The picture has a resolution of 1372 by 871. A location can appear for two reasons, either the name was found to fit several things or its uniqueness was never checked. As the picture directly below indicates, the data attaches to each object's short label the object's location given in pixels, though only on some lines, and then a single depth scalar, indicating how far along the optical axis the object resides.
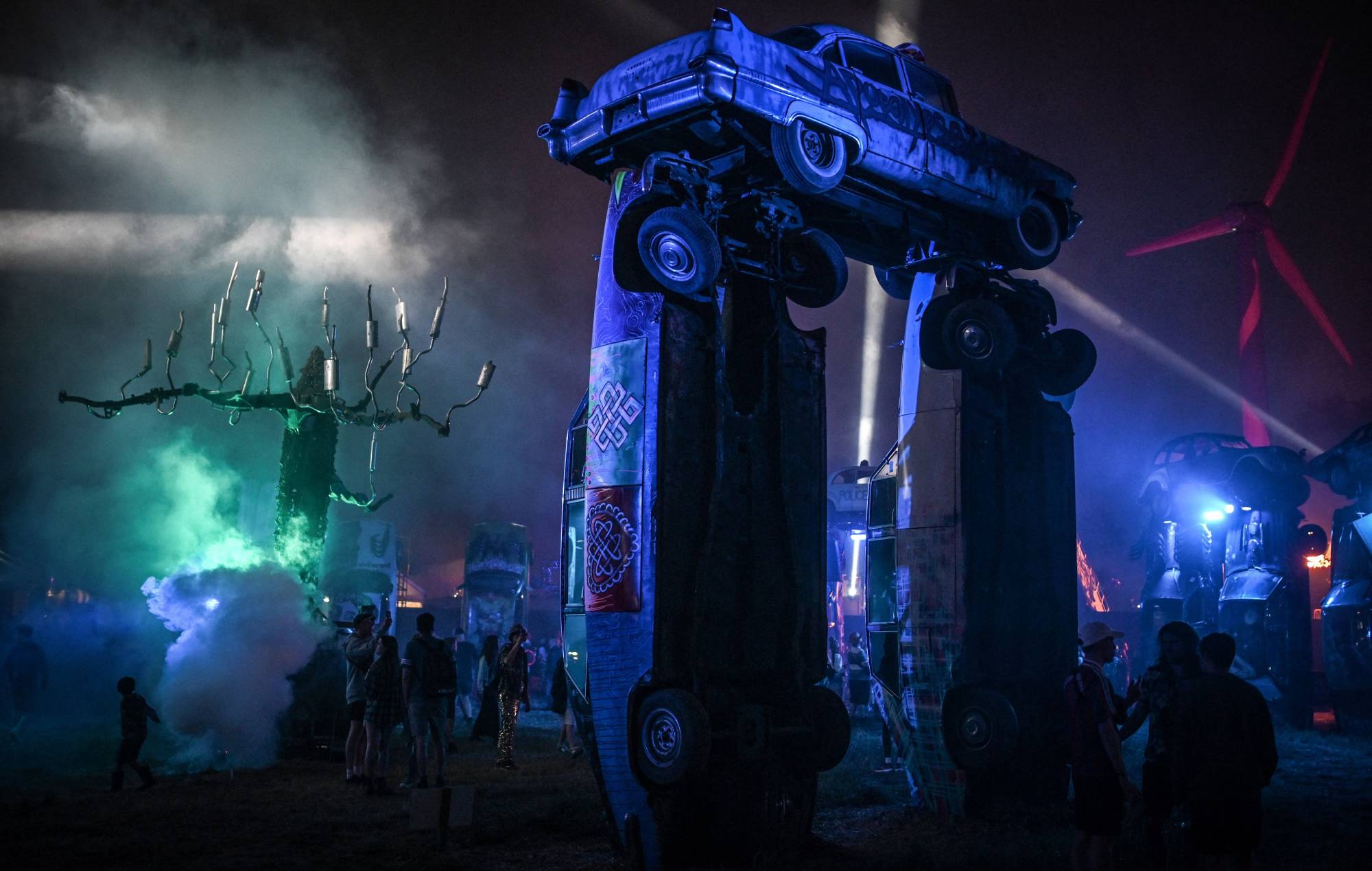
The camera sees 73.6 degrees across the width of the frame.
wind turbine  48.03
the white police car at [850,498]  34.66
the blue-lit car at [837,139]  9.18
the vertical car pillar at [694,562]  8.24
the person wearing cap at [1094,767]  6.79
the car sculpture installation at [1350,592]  20.80
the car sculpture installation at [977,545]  11.09
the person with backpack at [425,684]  12.00
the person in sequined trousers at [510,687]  14.41
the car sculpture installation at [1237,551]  22.25
